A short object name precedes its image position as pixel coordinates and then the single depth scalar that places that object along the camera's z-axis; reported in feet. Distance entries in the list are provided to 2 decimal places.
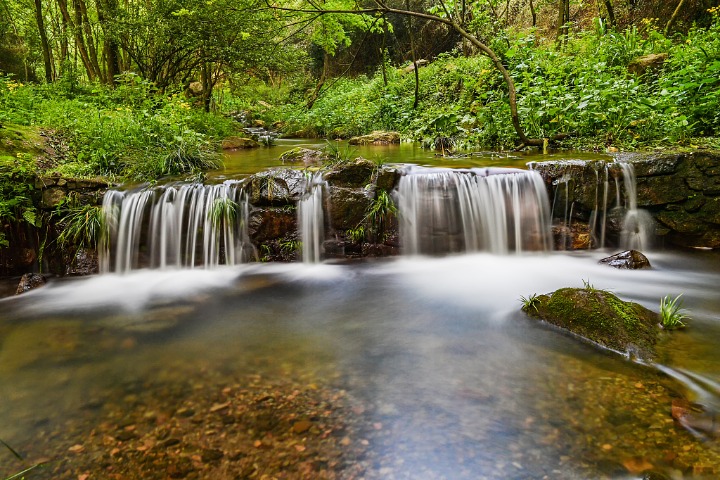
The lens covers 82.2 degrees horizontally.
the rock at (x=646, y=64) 31.22
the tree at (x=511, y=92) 24.47
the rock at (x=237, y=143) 39.10
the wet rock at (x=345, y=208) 20.36
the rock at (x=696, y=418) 7.70
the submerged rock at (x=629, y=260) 18.07
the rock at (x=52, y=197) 18.48
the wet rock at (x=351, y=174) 20.63
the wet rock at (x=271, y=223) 20.04
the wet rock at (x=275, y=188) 20.18
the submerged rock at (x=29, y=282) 17.01
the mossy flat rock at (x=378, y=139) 40.55
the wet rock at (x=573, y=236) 21.04
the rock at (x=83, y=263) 18.69
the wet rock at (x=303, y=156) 26.86
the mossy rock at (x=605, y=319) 10.80
